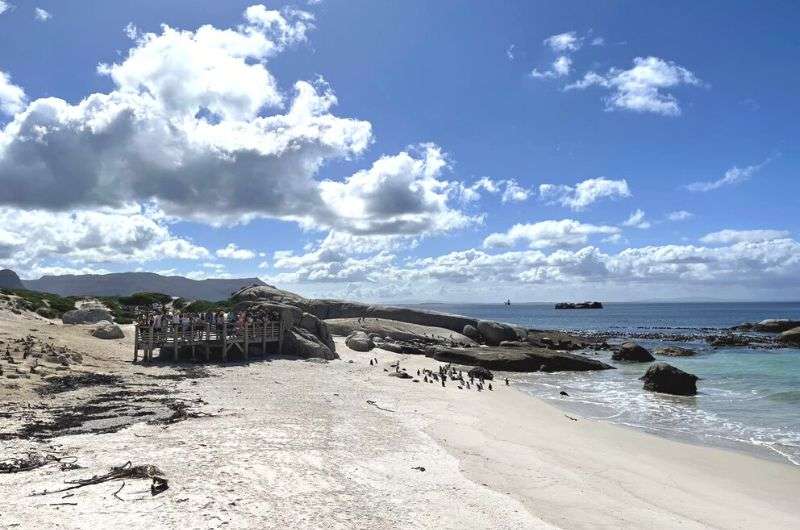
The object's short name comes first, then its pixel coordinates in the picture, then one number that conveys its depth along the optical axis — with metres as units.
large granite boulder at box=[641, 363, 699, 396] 25.69
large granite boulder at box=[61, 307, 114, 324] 39.46
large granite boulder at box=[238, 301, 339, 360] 30.86
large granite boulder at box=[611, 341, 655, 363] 42.66
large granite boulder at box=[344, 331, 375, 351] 37.66
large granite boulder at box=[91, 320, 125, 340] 31.89
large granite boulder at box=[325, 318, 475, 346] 48.03
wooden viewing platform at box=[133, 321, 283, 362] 25.95
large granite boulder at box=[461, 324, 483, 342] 54.75
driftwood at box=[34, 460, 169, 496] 8.09
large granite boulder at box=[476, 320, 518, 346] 54.16
